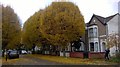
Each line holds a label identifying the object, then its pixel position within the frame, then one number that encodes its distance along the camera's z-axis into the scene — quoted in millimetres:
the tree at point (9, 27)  16603
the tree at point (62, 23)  15892
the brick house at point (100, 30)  16118
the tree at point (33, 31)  20847
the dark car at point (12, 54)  15335
